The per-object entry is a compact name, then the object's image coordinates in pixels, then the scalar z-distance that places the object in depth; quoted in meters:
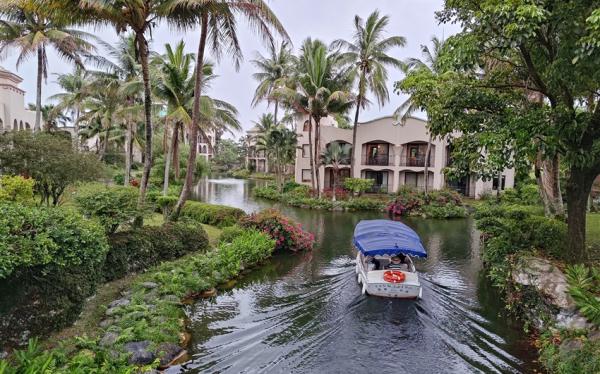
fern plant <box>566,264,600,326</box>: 7.37
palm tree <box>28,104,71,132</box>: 35.86
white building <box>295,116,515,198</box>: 39.09
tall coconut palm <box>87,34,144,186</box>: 25.63
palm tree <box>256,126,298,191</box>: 39.44
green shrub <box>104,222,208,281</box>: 12.02
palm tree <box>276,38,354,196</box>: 32.09
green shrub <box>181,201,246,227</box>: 20.28
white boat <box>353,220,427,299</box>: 11.84
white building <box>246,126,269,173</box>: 76.75
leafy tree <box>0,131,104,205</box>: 15.07
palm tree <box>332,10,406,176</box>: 32.44
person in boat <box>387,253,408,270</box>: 12.75
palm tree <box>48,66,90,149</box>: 30.37
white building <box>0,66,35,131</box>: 25.15
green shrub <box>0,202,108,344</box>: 7.11
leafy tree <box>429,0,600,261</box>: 8.25
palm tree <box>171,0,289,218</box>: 14.05
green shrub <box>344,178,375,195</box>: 36.44
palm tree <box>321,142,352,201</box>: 37.66
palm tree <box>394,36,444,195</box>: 33.01
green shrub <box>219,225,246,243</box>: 16.77
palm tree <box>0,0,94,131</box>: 20.38
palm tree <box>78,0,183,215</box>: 12.93
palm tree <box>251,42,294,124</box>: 41.94
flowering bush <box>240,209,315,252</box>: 17.77
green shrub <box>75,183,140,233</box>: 11.50
